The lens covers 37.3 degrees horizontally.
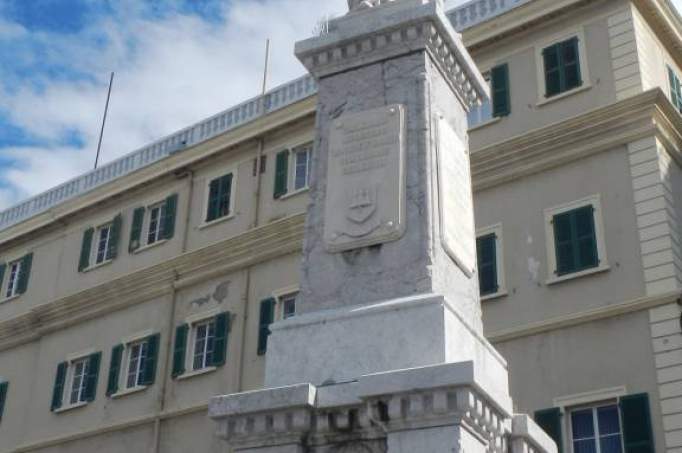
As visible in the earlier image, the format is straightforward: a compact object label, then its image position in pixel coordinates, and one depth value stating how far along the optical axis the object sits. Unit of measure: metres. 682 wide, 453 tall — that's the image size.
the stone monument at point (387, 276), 6.97
